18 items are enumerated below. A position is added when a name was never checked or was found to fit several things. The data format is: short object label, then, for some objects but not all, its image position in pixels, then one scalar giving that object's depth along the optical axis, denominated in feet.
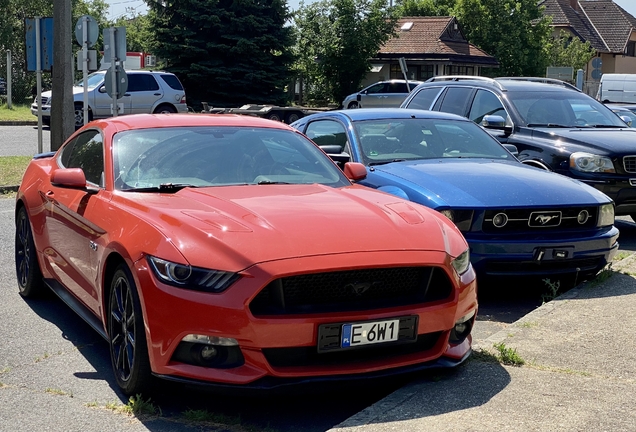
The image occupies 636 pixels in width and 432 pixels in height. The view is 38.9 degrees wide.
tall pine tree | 122.31
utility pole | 54.70
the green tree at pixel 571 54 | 199.62
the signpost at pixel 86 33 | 55.06
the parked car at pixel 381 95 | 122.11
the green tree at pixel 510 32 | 184.03
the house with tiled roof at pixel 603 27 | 245.04
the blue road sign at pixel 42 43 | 53.01
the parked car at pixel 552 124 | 32.86
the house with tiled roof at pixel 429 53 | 175.73
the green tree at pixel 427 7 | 207.82
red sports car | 13.89
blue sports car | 22.41
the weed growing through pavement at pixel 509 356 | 16.55
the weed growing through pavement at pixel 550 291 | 23.04
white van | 99.45
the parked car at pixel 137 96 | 89.04
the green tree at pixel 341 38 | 154.30
